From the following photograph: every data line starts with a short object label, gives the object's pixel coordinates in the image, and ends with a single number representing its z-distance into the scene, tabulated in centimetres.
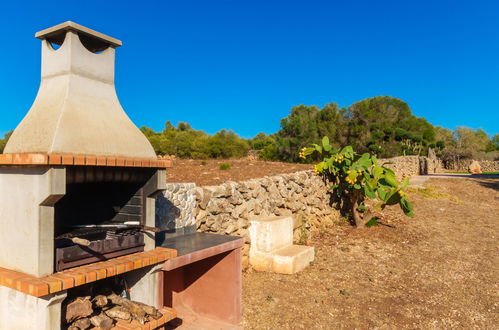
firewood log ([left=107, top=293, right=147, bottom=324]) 264
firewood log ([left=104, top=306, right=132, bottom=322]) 259
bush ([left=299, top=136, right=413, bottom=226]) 729
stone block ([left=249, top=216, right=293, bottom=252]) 539
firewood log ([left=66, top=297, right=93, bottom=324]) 240
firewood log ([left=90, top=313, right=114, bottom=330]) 244
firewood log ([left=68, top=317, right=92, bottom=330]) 238
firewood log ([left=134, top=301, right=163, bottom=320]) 275
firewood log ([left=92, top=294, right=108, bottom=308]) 262
